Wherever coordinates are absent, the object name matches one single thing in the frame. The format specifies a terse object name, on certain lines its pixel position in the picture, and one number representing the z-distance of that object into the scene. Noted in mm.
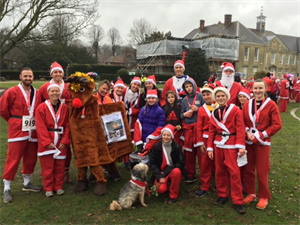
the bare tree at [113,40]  69312
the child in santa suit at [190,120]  4879
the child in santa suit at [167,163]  4285
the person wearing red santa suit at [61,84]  4871
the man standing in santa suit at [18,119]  4355
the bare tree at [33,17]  12430
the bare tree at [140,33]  57891
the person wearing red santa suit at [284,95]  14695
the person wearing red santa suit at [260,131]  3863
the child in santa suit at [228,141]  3900
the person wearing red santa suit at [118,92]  5426
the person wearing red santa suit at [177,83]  5836
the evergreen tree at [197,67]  29766
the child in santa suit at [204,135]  4492
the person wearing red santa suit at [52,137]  4289
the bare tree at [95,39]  63566
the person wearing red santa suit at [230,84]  5367
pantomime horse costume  4234
